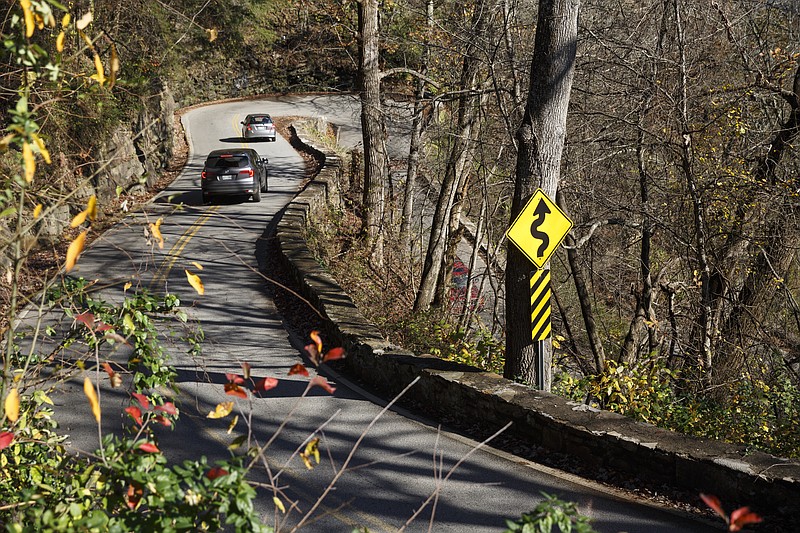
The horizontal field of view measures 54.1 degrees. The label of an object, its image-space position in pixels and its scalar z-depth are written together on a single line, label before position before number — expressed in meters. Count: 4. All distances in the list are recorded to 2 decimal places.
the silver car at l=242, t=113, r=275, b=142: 41.97
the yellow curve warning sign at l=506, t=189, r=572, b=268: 8.94
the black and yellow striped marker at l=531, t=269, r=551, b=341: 9.39
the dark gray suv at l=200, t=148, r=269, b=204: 26.58
